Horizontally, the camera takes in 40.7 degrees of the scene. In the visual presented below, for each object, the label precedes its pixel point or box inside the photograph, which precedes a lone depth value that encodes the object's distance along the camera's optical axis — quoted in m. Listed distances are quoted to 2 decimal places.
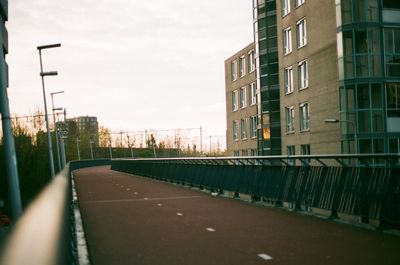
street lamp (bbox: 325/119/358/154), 32.44
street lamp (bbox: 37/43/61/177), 32.40
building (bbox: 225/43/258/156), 56.19
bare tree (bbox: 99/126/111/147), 120.59
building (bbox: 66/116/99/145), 113.44
